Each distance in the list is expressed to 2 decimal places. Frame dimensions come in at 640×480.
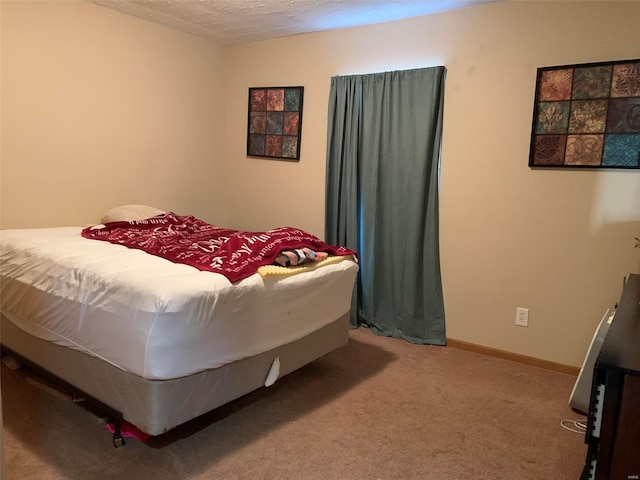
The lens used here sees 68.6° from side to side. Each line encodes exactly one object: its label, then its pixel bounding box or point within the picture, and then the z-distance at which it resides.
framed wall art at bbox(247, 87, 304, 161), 3.91
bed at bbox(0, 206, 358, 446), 1.79
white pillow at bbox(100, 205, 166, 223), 3.22
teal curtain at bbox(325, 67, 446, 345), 3.27
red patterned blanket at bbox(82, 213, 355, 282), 2.12
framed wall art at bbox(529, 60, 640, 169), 2.60
